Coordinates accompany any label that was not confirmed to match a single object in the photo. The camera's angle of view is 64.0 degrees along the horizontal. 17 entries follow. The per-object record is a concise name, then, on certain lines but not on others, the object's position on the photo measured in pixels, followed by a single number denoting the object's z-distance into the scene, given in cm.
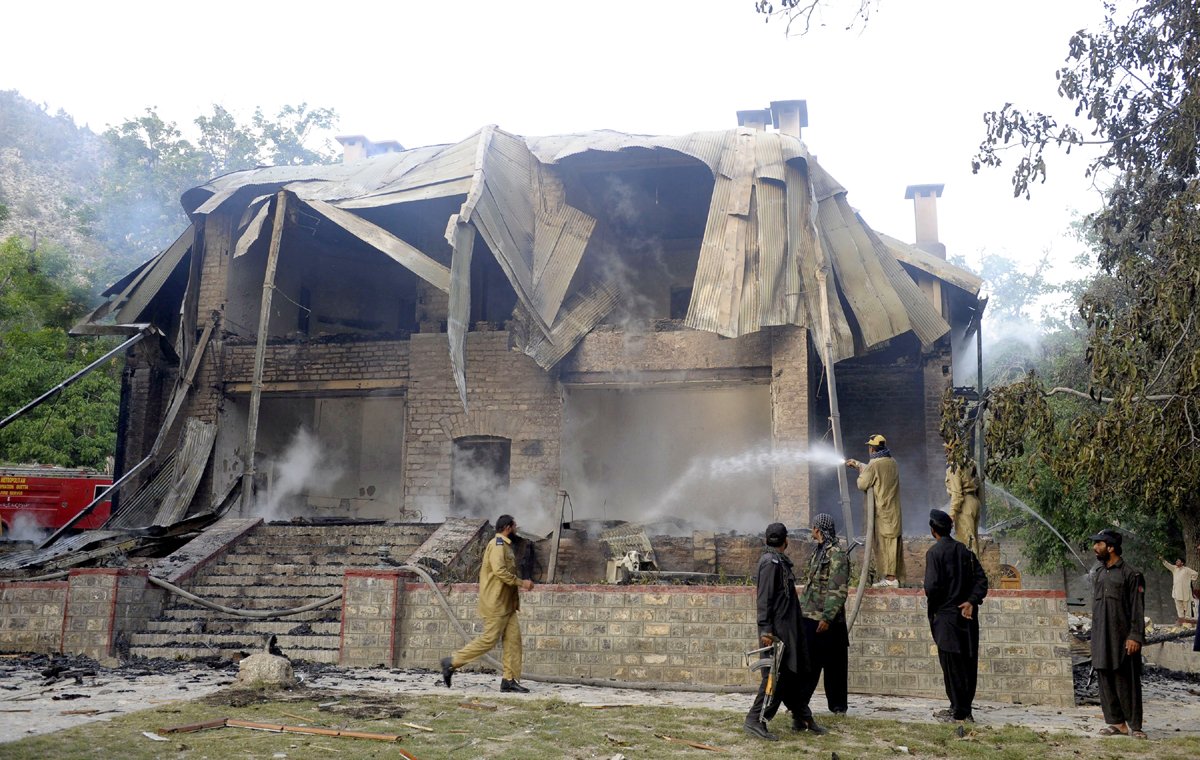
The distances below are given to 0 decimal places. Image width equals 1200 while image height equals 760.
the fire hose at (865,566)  891
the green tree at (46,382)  2784
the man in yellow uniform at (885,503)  995
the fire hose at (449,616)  929
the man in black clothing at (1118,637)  712
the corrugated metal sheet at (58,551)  1351
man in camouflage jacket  757
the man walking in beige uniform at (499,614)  884
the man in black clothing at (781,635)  673
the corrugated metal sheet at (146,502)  1712
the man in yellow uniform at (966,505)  1099
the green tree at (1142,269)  855
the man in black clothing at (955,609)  731
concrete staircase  1102
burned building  1622
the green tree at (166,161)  4481
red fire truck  2344
